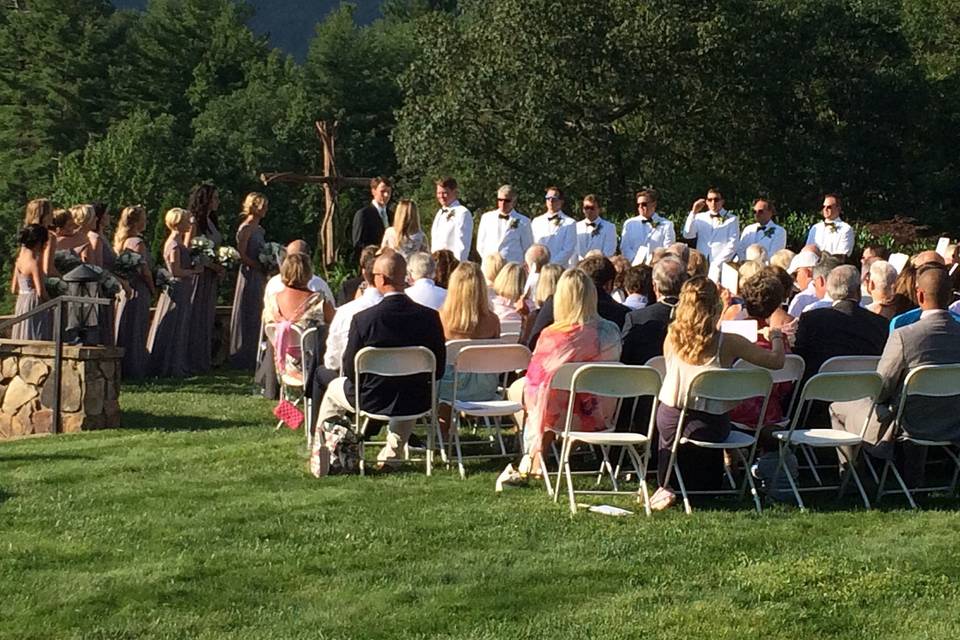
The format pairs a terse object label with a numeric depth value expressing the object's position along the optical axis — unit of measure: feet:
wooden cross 67.51
